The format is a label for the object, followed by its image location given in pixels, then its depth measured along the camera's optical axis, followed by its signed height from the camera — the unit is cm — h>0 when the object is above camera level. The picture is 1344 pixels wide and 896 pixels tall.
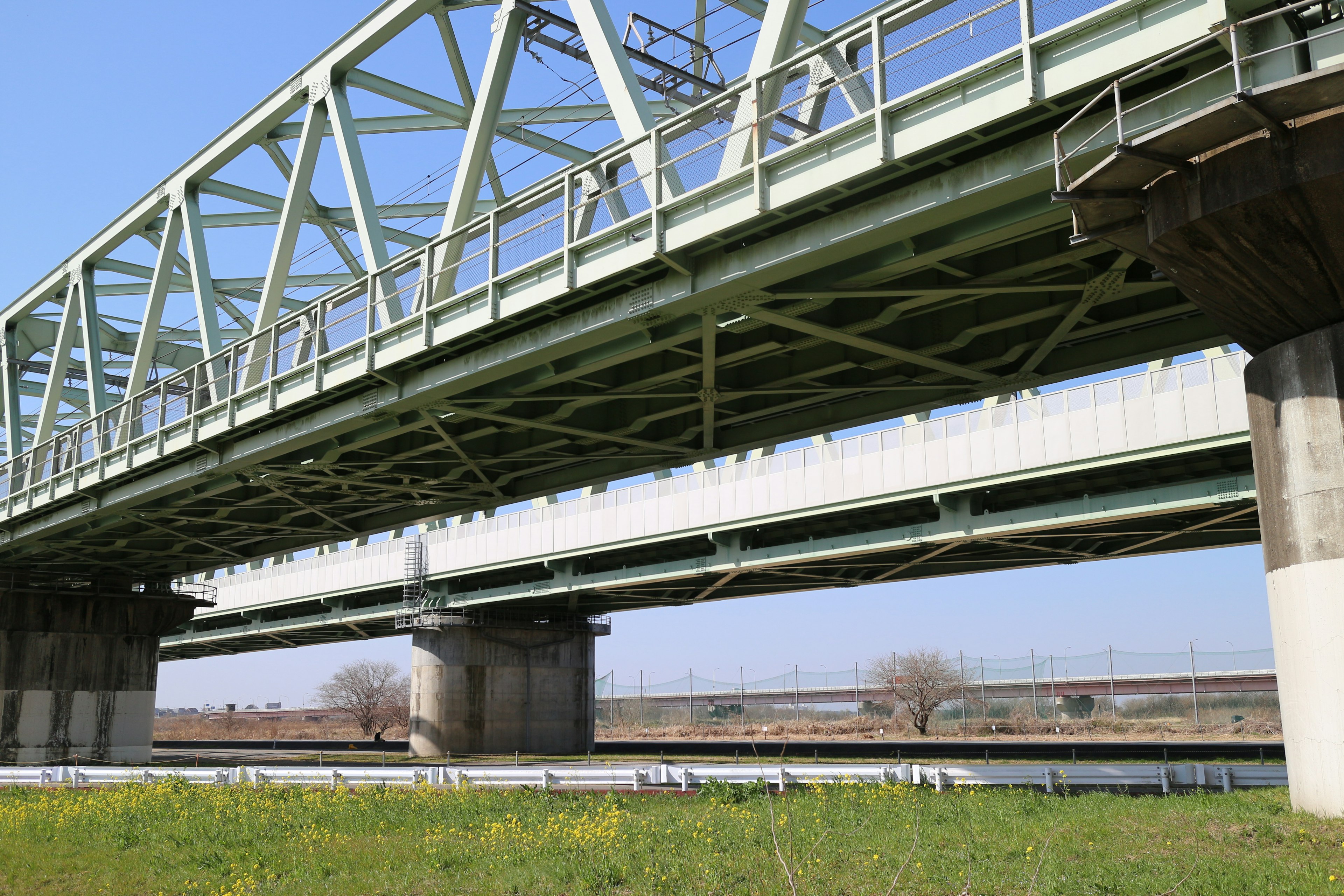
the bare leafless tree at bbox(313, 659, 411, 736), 10631 -239
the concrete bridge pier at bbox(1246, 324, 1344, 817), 1101 +111
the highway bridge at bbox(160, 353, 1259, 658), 2938 +510
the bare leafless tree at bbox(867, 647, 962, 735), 7188 -118
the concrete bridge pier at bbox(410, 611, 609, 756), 5312 -93
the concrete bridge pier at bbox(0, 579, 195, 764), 4041 +23
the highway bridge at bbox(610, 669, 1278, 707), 7050 -184
